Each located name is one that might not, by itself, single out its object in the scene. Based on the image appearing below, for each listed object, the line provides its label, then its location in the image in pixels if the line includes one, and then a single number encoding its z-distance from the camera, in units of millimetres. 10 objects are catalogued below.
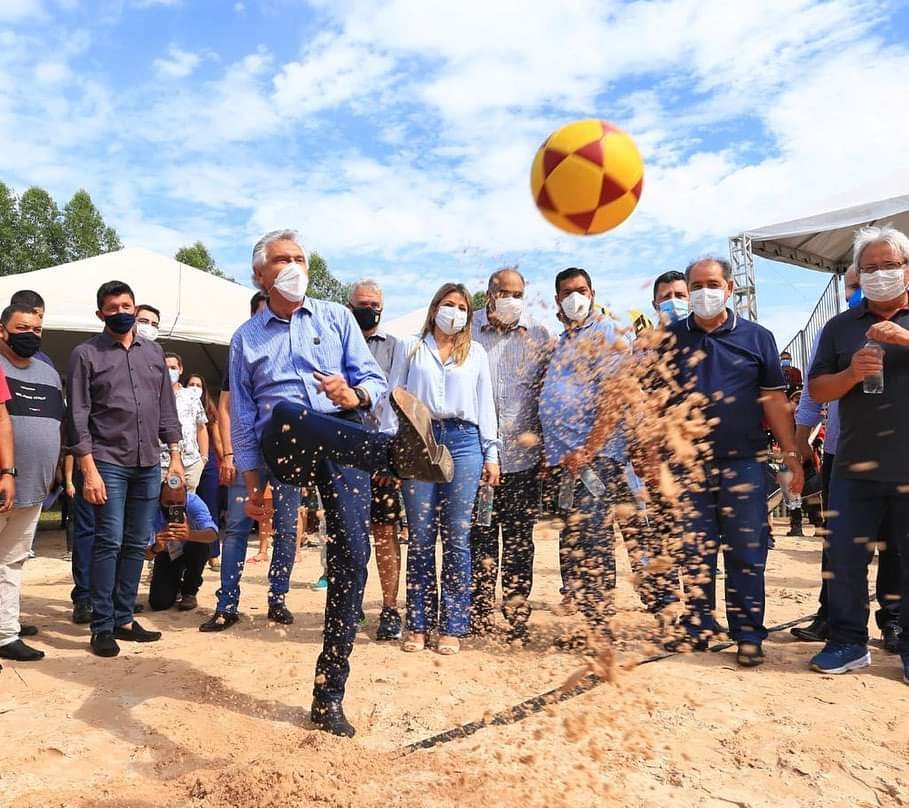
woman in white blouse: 4465
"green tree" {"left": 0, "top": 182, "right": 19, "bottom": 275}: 38219
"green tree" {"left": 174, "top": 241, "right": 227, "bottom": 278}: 42844
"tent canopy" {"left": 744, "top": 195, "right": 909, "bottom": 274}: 11516
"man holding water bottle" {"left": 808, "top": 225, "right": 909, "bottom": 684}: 3904
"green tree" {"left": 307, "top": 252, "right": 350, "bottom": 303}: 48719
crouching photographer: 5516
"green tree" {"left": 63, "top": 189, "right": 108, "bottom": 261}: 40406
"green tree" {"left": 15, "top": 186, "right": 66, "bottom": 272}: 38844
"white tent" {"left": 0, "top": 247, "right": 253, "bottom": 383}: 9578
